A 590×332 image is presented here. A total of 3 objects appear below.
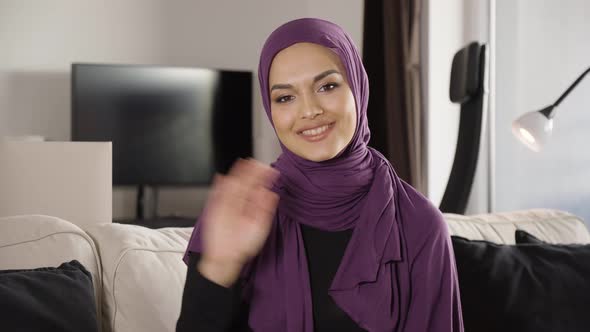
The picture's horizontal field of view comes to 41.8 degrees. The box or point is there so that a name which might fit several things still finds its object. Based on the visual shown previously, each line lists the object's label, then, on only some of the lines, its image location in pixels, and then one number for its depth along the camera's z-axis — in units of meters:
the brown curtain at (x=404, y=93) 4.11
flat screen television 4.59
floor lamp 2.29
